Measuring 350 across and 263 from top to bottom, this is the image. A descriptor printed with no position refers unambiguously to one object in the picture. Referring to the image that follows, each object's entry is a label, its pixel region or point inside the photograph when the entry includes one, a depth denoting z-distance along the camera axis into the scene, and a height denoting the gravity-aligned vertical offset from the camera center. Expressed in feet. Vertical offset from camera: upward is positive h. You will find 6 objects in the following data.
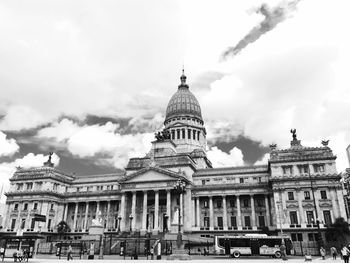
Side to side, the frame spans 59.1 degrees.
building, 205.05 +34.94
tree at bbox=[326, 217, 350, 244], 179.93 +5.96
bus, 148.66 -0.99
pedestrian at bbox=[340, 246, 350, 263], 90.85 -3.14
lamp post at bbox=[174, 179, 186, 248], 123.05 +22.09
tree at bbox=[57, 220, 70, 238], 255.93 +12.22
